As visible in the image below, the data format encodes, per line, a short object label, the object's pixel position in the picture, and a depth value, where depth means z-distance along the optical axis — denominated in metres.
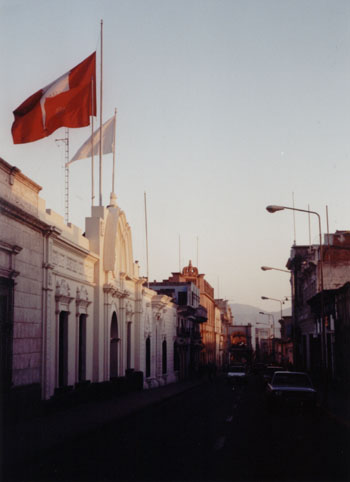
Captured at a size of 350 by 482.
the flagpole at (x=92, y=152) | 25.22
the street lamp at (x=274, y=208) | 28.86
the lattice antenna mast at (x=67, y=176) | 27.97
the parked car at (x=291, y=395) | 21.73
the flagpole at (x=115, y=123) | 29.97
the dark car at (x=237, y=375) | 52.69
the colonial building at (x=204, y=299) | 95.72
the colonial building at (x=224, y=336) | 133.62
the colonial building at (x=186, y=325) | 62.66
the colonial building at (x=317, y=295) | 46.38
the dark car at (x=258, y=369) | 86.55
